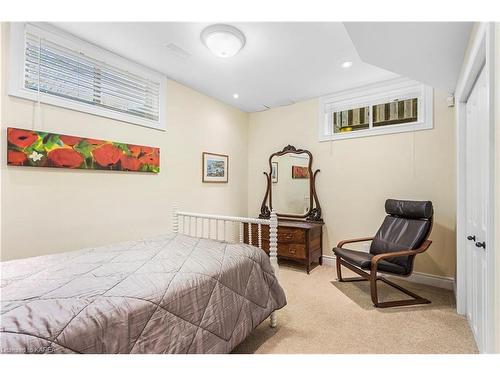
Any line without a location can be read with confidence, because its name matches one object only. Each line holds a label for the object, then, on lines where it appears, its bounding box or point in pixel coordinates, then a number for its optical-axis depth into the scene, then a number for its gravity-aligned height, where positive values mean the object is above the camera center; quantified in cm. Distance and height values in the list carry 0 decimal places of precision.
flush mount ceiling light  210 +134
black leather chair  247 -61
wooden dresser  340 -72
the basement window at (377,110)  308 +113
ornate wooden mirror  389 +6
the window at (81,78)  204 +110
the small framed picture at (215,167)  375 +37
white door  159 -9
